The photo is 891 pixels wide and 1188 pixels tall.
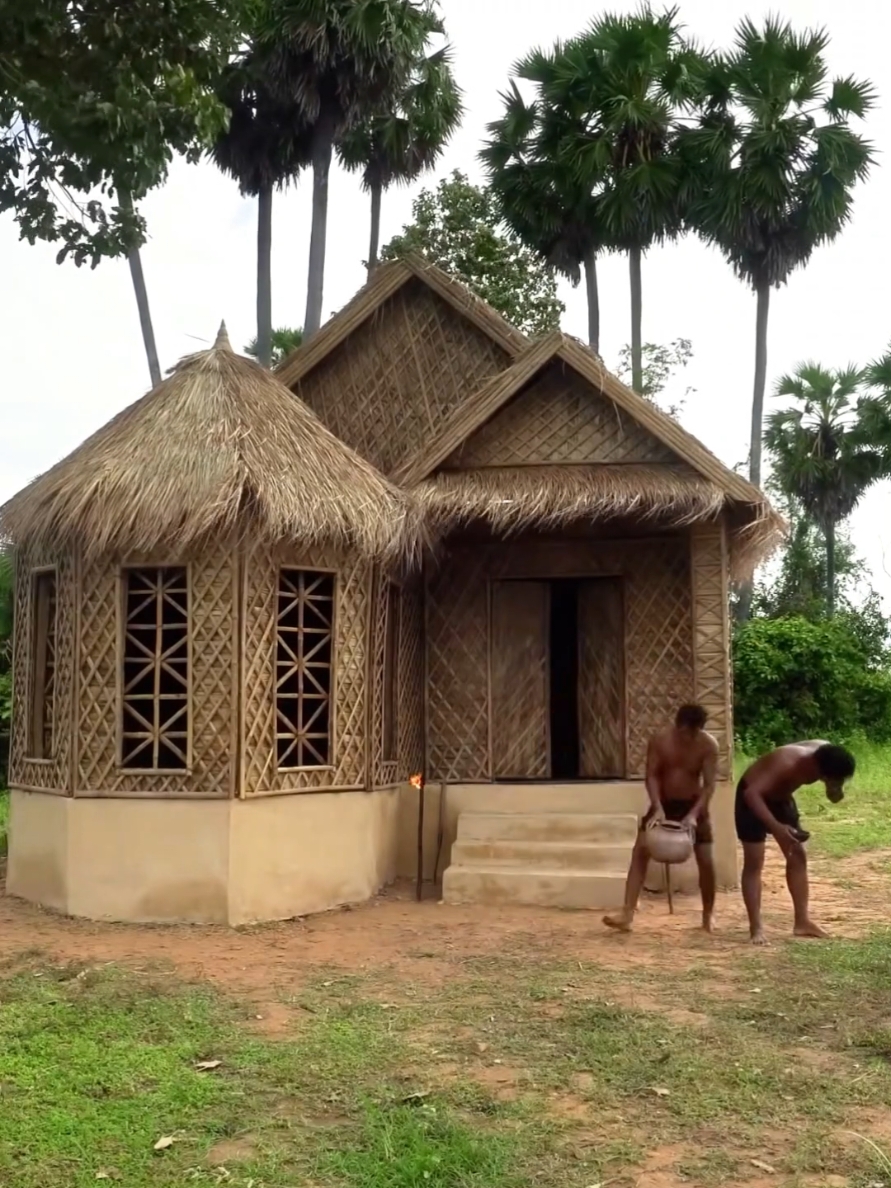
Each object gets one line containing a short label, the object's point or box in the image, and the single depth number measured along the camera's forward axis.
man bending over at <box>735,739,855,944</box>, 7.00
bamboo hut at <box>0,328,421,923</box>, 7.84
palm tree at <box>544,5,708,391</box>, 18.69
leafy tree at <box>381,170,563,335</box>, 20.22
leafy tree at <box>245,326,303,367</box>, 21.20
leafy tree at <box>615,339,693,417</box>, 23.72
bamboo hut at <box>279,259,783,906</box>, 8.98
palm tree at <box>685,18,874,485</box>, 18.58
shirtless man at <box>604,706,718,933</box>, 7.50
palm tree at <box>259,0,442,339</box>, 16.34
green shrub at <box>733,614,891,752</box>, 18.50
